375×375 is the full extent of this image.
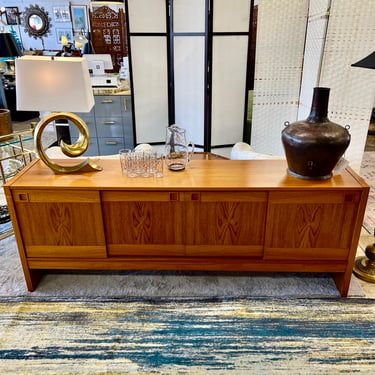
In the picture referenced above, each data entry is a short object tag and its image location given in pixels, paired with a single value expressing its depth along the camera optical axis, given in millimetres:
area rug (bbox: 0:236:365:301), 2088
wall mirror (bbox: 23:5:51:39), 8273
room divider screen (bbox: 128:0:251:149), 3561
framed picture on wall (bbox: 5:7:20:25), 8297
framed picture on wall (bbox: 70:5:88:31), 8156
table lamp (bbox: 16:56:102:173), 1830
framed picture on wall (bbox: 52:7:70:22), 8266
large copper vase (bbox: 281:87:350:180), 1764
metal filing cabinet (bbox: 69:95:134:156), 4219
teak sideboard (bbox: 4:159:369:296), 1871
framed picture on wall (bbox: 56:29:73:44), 8452
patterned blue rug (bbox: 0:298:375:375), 1622
